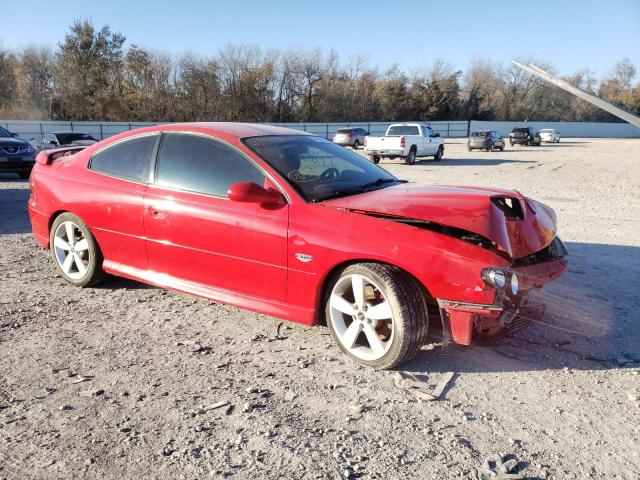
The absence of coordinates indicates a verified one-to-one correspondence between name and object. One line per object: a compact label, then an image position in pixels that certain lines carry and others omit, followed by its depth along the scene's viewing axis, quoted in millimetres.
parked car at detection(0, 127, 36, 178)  13938
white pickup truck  23312
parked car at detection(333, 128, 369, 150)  35000
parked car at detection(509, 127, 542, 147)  43594
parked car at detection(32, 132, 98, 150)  19919
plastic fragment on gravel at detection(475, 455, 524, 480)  2338
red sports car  3201
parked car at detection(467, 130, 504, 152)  34594
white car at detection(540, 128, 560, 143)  50906
